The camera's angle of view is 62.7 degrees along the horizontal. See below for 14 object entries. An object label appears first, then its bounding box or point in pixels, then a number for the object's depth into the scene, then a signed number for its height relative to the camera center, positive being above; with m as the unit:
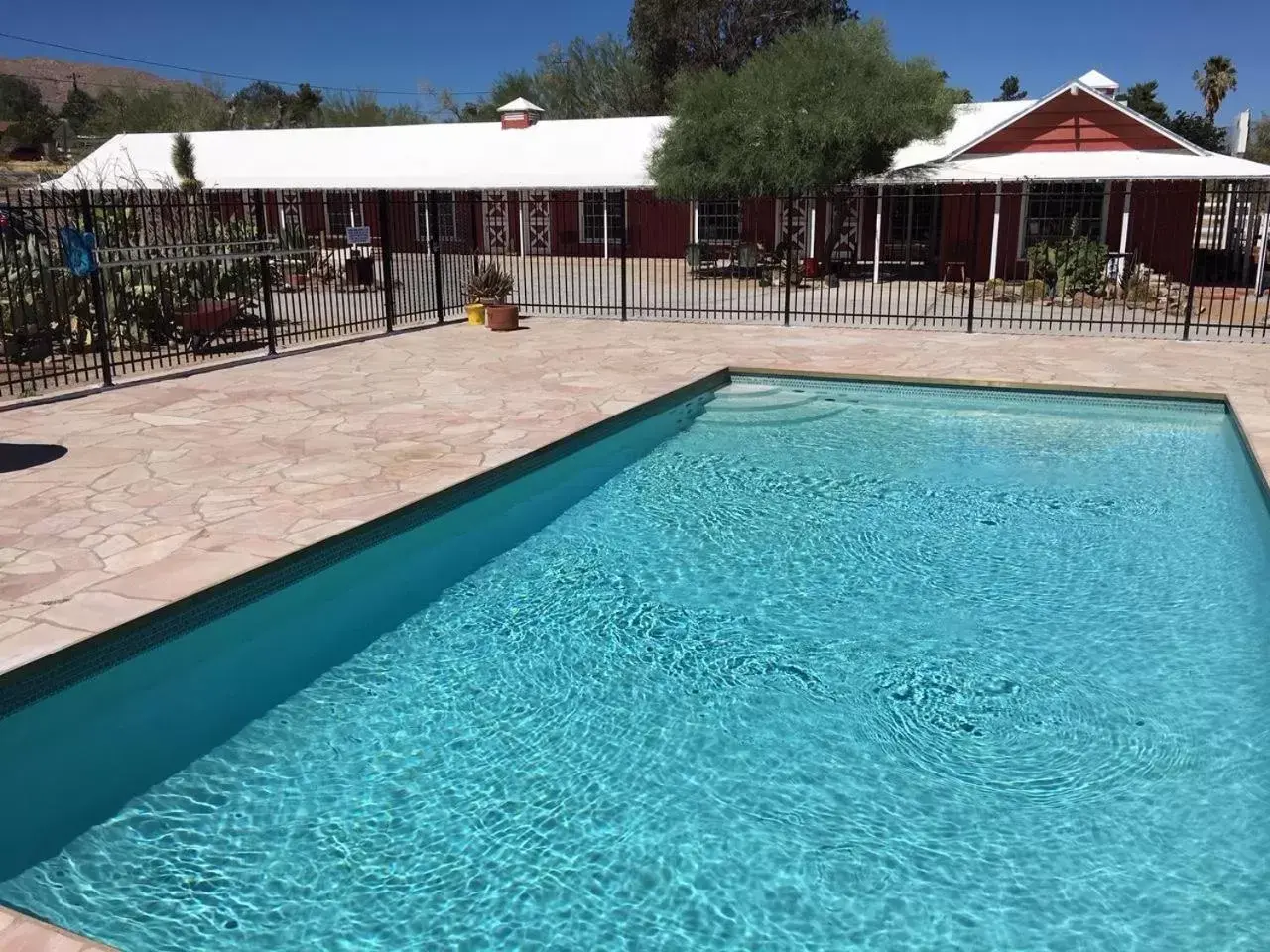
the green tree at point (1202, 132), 50.69 +5.02
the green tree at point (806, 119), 21.16 +2.41
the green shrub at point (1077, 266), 17.83 -0.50
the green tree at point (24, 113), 72.25 +10.10
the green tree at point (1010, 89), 67.88 +9.61
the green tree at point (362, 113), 58.72 +7.13
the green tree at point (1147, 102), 53.03 +6.80
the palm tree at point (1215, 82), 54.84 +7.94
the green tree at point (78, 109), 86.21 +11.04
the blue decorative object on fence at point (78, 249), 9.43 -0.06
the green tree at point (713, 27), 41.75 +8.40
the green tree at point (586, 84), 48.88 +7.56
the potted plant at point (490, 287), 16.27 -0.72
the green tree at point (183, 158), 27.86 +2.21
